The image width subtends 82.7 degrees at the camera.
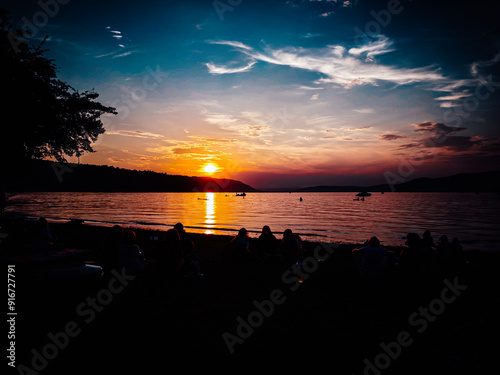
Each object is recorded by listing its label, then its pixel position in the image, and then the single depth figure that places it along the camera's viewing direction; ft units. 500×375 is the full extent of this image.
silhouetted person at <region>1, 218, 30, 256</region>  27.61
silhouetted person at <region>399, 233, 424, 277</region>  29.17
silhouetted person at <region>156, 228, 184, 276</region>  30.99
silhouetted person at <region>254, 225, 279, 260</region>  40.81
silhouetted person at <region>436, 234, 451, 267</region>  48.12
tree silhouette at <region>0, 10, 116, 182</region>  42.75
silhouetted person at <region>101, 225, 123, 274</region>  29.19
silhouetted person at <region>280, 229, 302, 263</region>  38.39
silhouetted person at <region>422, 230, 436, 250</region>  40.21
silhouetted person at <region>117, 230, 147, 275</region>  29.89
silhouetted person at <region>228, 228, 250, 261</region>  40.75
